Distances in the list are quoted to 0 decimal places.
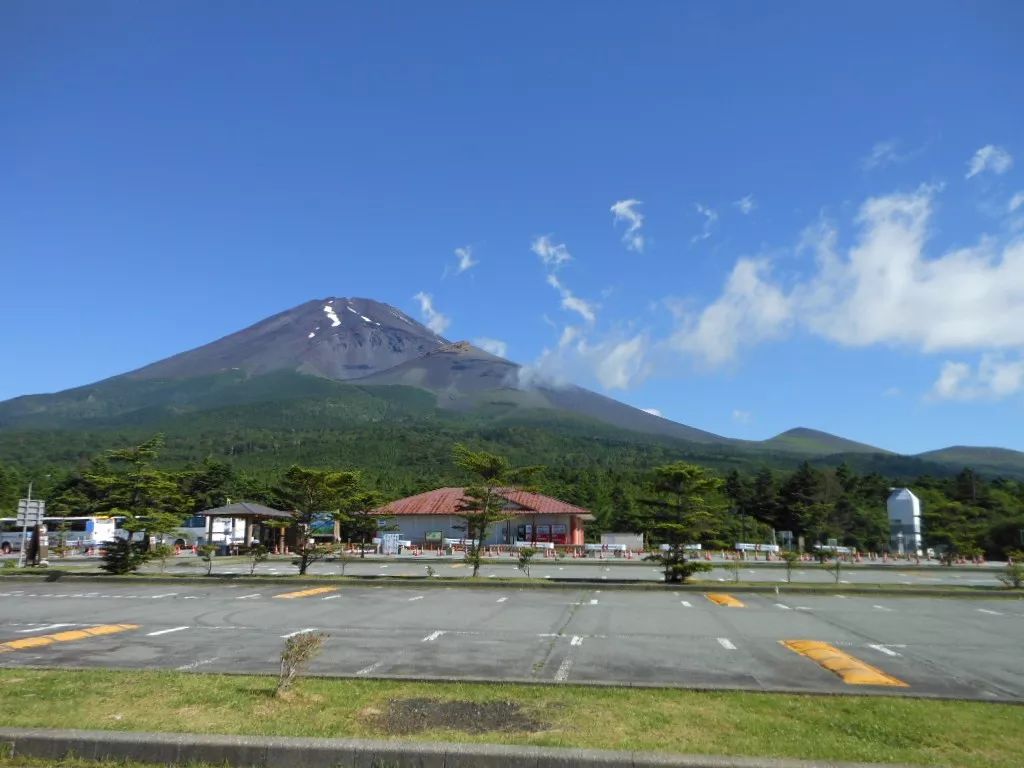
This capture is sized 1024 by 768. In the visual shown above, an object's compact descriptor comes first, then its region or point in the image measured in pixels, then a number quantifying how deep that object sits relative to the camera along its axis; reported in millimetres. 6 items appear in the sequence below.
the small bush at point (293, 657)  5922
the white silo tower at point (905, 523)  47250
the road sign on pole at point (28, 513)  24203
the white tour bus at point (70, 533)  42938
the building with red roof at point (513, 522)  51062
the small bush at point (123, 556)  21531
